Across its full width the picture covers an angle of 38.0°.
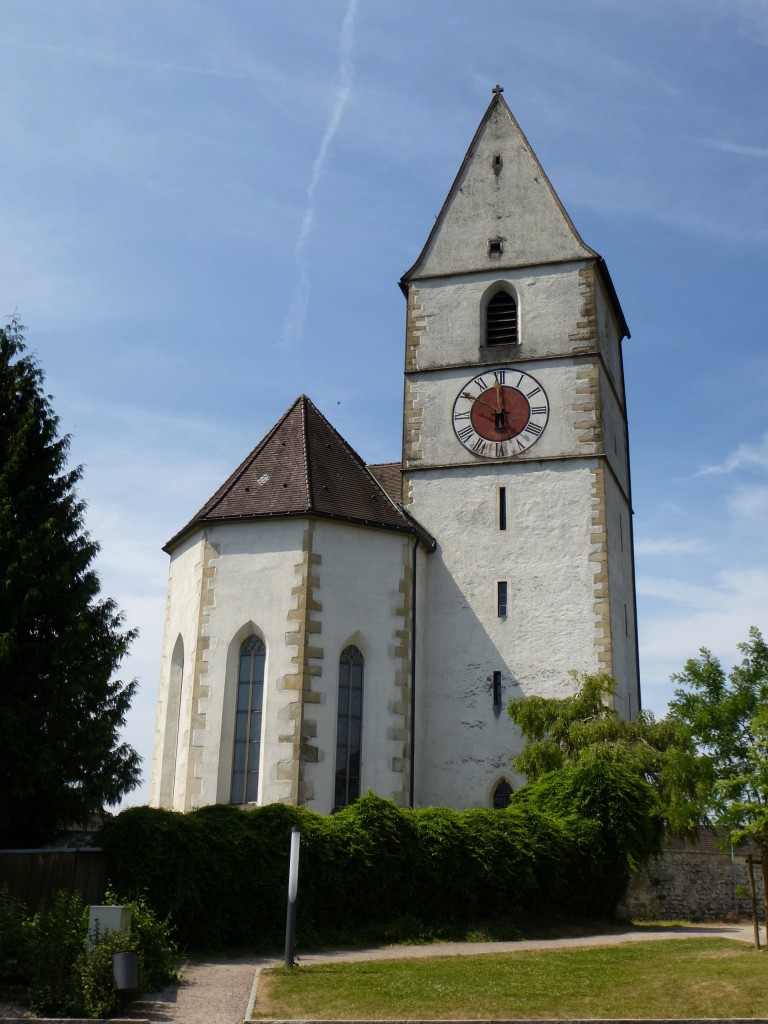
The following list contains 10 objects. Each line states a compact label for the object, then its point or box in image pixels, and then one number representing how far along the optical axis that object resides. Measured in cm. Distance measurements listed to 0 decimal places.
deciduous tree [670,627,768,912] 1418
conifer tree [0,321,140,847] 1458
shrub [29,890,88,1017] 1016
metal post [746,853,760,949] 1421
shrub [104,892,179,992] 1142
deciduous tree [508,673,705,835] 1905
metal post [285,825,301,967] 1255
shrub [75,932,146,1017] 1014
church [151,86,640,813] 2006
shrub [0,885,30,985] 1079
